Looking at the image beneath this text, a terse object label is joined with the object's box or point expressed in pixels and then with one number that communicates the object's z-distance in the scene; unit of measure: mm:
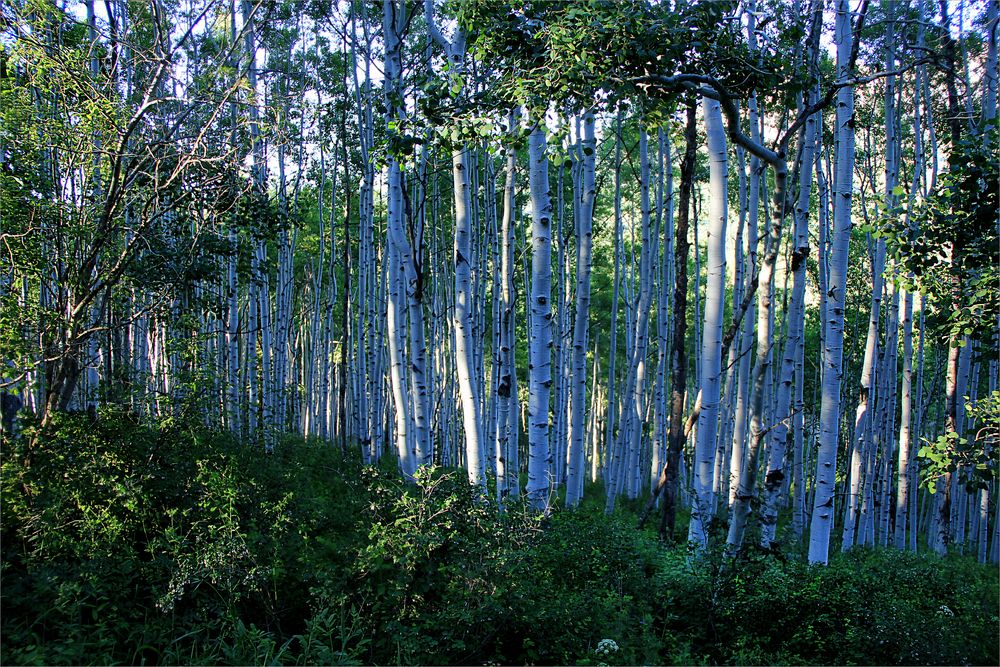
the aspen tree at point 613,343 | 11516
